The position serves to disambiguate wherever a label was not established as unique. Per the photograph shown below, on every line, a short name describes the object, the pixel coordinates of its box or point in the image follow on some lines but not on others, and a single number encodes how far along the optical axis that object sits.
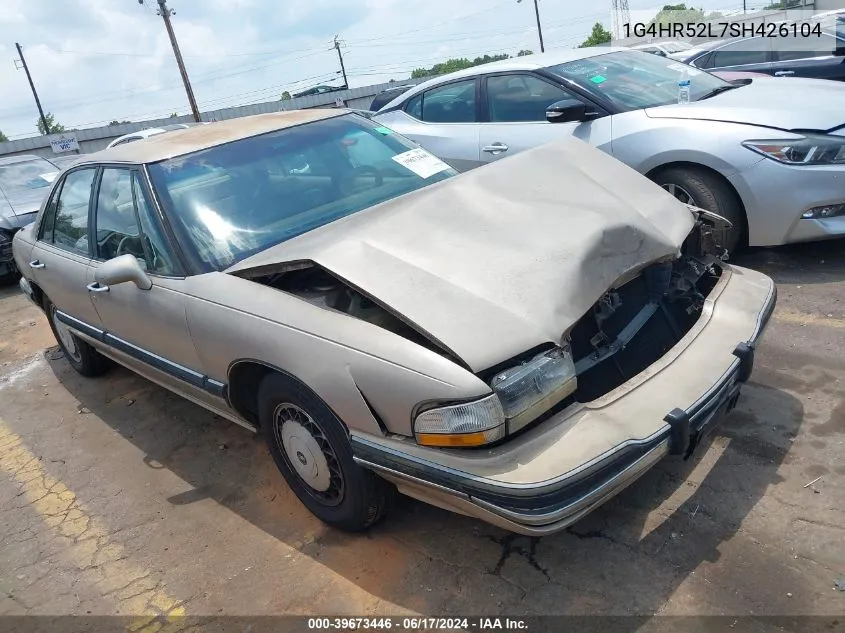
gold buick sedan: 2.08
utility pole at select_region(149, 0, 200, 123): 26.72
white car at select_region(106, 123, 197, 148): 15.38
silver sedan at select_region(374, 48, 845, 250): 4.16
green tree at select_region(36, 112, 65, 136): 67.06
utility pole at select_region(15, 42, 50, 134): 39.72
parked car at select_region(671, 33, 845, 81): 8.97
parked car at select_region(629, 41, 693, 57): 14.87
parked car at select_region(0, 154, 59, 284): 8.11
